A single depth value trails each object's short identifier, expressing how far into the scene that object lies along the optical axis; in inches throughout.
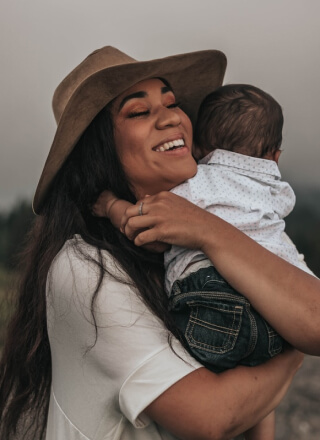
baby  62.7
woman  60.7
